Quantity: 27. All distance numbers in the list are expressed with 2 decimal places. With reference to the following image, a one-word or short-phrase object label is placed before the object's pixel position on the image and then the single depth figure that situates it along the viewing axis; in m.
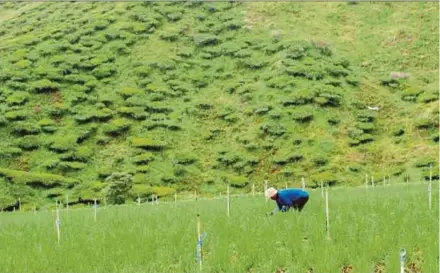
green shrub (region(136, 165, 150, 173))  45.72
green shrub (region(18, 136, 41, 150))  48.17
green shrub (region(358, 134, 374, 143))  49.75
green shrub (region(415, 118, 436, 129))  49.53
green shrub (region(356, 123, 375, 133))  51.31
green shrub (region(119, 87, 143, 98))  57.53
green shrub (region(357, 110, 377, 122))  52.80
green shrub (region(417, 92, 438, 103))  54.94
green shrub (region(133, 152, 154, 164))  47.22
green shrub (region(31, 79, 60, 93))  56.66
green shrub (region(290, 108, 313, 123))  52.88
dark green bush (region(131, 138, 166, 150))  49.56
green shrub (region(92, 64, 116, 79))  61.44
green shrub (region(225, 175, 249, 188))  44.31
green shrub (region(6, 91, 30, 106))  54.19
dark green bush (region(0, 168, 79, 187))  41.97
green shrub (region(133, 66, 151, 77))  62.19
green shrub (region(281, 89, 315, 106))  55.16
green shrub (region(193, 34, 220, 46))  69.75
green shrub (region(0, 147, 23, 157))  46.47
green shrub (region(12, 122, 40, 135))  49.93
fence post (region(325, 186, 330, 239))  11.16
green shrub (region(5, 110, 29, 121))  51.17
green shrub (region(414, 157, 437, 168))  43.20
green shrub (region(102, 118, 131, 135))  51.59
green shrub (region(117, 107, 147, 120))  54.00
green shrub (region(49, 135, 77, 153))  48.17
